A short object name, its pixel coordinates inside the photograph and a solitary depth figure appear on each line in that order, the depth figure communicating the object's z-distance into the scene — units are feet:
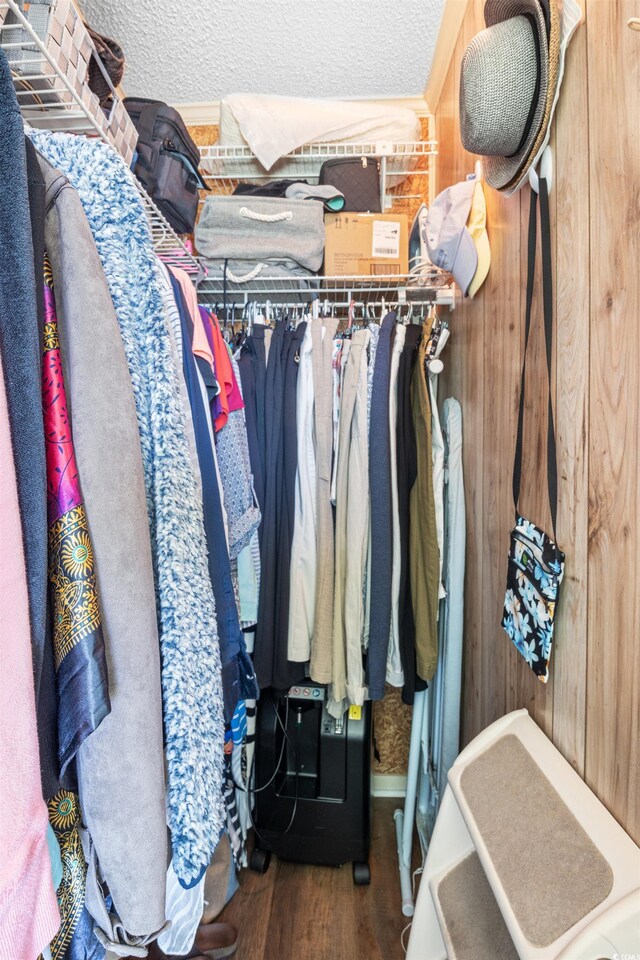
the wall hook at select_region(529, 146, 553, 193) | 2.70
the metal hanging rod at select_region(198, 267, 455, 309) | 4.80
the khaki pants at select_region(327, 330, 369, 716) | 4.22
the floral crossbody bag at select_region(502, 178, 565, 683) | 2.63
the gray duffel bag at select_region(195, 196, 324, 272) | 4.79
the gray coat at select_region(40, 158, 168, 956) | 1.74
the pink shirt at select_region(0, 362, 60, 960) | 1.32
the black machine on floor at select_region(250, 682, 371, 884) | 5.10
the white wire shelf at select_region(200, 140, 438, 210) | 5.25
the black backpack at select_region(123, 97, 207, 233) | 4.10
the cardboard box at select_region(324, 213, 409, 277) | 4.93
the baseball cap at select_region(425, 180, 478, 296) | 3.79
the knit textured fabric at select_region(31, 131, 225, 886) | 2.01
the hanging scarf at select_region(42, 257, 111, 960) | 1.59
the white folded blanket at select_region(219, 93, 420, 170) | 5.27
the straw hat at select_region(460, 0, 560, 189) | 2.58
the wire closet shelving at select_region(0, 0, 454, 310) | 2.67
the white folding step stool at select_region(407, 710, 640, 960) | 1.74
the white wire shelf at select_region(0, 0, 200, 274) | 2.48
